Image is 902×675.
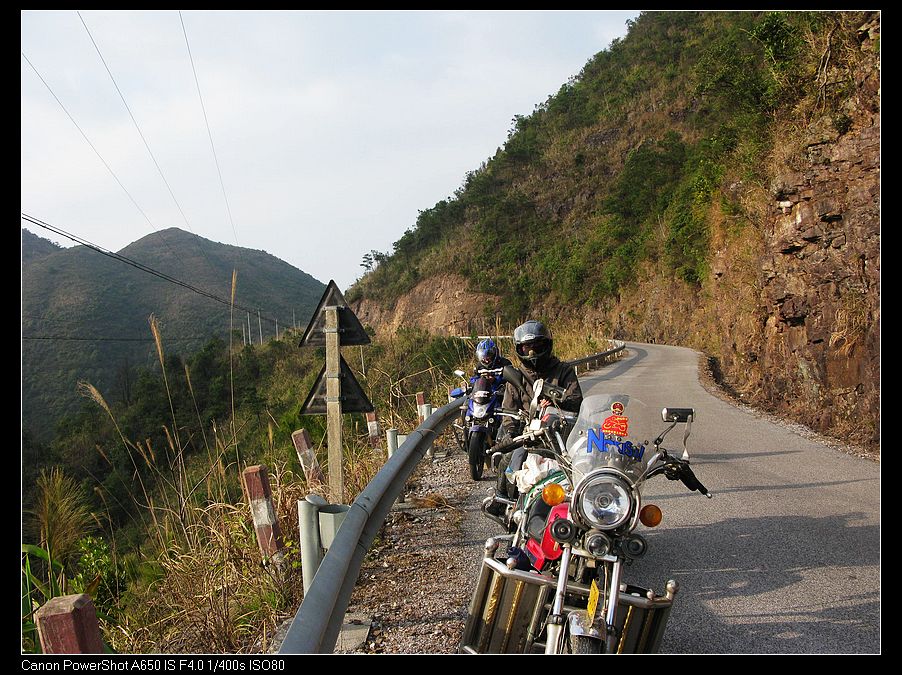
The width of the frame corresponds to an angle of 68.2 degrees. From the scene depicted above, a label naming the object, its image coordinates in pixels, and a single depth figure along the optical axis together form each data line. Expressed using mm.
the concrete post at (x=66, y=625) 2195
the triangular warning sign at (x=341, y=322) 6189
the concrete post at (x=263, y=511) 4066
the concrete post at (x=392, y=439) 6535
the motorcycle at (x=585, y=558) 2916
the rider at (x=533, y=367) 5461
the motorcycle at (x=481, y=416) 7352
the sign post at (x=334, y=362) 6023
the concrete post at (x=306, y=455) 5880
